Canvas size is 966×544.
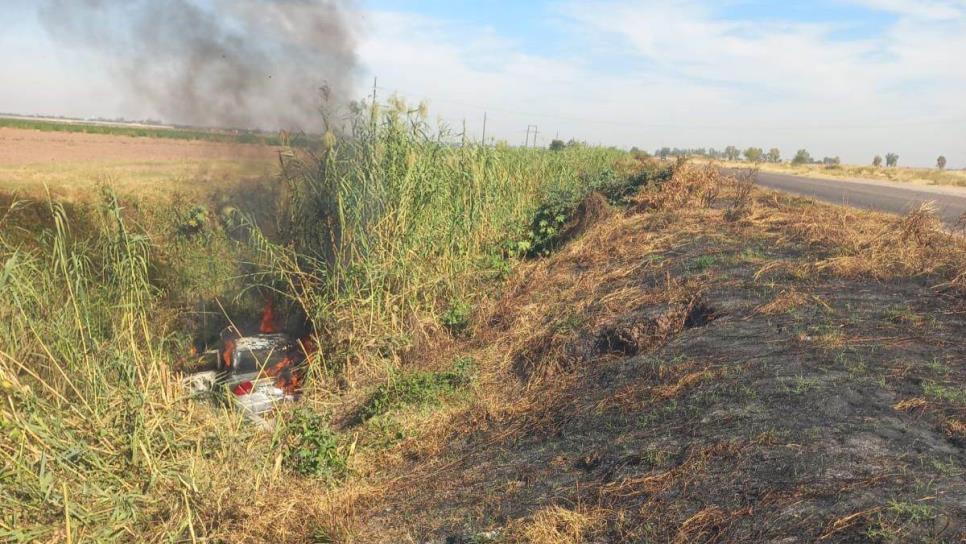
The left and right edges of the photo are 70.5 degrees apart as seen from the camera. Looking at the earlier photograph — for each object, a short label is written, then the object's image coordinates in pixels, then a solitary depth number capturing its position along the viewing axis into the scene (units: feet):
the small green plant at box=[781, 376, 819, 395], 12.70
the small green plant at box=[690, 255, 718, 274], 21.24
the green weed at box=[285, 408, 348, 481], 14.48
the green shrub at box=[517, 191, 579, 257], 30.78
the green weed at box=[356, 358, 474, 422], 18.26
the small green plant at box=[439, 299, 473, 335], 23.49
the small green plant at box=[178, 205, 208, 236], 36.04
